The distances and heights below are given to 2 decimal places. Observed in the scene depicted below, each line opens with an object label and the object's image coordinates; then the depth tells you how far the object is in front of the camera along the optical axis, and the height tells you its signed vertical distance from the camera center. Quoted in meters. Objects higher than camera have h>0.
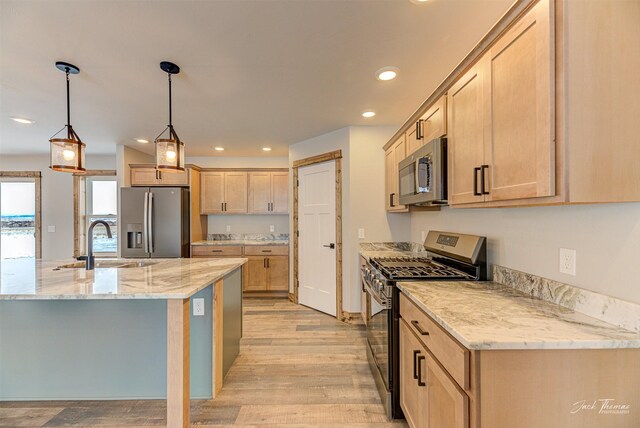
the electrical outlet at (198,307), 2.04 -0.68
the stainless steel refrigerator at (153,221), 4.20 -0.11
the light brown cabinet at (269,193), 4.95 +0.37
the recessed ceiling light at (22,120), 3.25 +1.12
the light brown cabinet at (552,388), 0.96 -0.61
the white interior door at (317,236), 3.74 -0.32
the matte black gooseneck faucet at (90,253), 2.21 -0.31
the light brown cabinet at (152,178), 4.52 +0.59
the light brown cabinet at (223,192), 4.87 +0.38
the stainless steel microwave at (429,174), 1.85 +0.28
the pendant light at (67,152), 2.08 +0.48
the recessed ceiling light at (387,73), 2.17 +1.12
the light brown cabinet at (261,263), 4.56 -0.82
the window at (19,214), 5.13 +0.01
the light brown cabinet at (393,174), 2.80 +0.45
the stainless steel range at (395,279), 1.80 -0.46
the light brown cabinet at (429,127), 1.86 +0.66
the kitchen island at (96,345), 1.97 -0.94
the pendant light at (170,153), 2.23 +0.50
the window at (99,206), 5.16 +0.15
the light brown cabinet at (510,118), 1.02 +0.42
